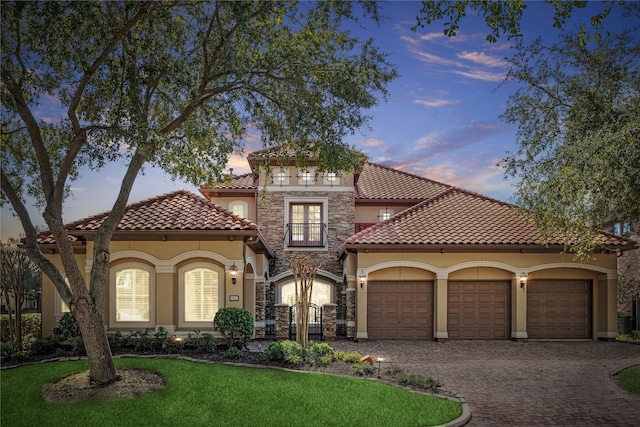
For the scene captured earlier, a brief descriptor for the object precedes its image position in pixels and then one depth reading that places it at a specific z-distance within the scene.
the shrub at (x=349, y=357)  11.89
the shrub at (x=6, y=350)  11.55
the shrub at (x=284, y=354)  10.98
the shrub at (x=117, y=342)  12.90
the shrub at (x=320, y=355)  11.17
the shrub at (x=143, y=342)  12.67
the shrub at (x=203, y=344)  12.35
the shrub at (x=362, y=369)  10.59
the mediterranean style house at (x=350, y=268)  14.92
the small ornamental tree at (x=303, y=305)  12.34
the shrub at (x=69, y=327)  12.84
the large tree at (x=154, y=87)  9.22
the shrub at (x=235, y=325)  12.97
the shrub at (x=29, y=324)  16.33
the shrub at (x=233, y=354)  11.64
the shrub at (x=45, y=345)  12.46
